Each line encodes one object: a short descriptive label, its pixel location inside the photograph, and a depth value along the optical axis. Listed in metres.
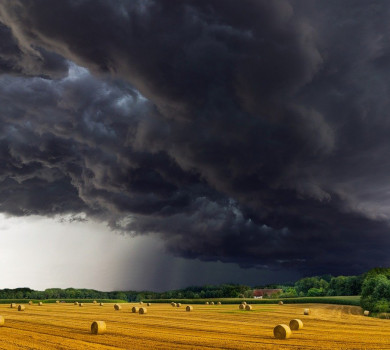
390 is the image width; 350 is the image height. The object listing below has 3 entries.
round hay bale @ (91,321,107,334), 28.91
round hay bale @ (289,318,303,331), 33.94
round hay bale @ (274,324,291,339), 27.55
